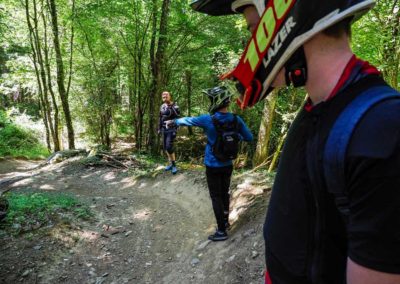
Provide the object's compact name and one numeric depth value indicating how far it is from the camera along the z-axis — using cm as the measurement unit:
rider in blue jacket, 501
